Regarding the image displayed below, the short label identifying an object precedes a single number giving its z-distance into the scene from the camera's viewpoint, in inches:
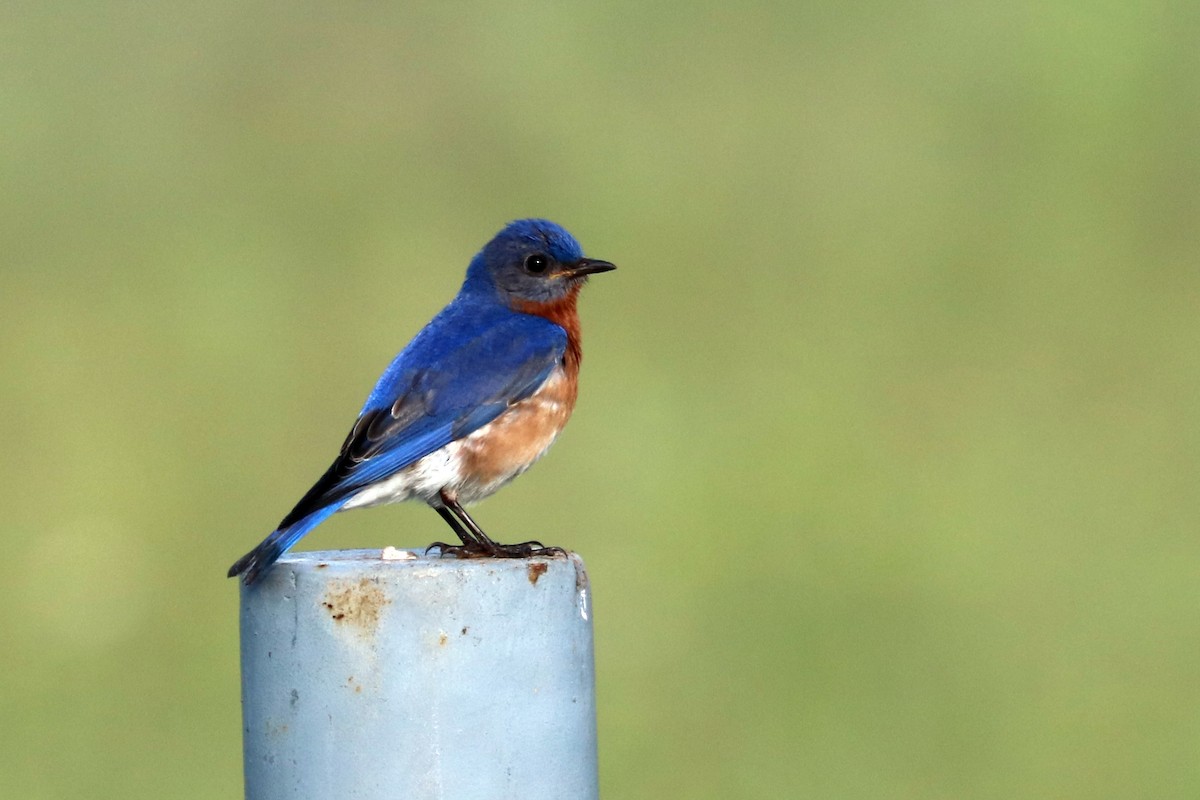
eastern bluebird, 380.2
